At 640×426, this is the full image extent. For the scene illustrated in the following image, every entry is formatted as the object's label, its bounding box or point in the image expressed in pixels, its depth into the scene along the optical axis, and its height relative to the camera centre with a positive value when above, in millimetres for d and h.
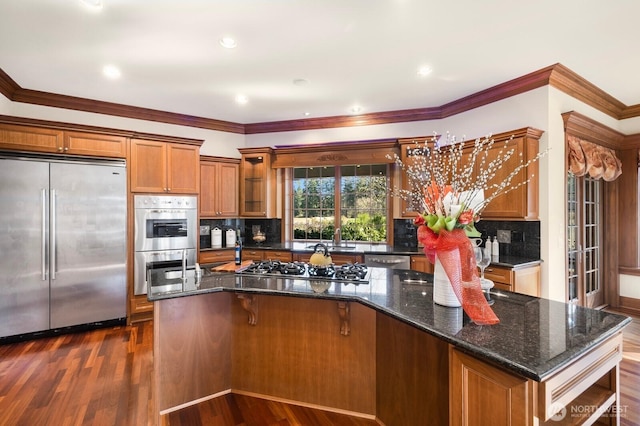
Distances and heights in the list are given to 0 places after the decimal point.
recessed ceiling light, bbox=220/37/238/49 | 2523 +1485
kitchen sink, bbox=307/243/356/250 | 4328 -484
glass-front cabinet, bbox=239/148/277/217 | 4809 +506
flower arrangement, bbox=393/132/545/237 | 1478 +43
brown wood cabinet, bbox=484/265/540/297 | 2947 -658
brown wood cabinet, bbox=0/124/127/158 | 3260 +863
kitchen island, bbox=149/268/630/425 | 1120 -733
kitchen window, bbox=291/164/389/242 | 4691 +197
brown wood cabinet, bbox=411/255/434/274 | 3834 -647
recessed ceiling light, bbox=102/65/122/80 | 3020 +1495
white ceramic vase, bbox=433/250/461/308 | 1580 -410
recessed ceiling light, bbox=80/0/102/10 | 2027 +1467
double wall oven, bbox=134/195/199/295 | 3854 -233
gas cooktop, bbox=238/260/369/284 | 2195 -451
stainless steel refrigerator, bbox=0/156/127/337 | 3193 -317
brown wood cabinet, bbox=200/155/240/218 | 4582 +442
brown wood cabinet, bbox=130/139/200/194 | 3887 +649
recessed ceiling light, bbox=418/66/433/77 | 3053 +1488
